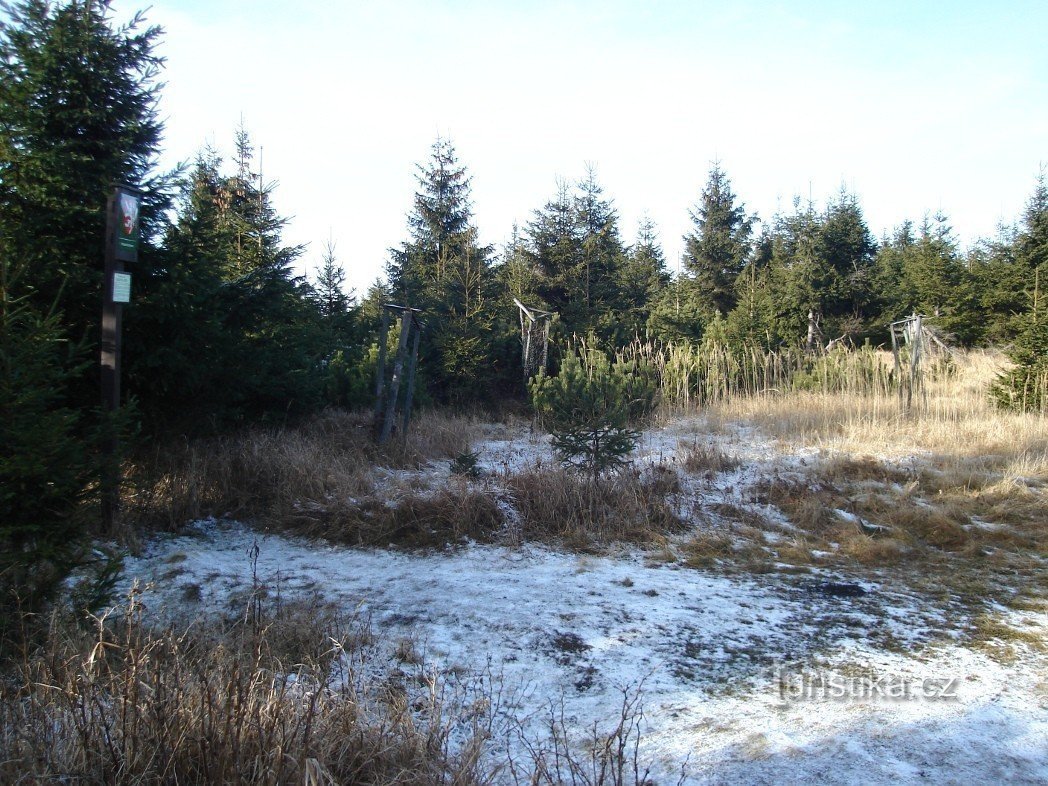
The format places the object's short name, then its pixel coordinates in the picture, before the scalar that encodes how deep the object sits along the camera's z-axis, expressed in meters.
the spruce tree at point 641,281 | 17.32
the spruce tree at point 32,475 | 2.94
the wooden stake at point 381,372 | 8.34
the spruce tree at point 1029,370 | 10.12
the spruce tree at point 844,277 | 17.58
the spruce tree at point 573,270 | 15.23
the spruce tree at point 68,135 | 5.05
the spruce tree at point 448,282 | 12.88
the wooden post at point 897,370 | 10.40
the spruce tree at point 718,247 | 24.86
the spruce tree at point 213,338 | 5.56
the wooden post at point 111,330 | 4.72
